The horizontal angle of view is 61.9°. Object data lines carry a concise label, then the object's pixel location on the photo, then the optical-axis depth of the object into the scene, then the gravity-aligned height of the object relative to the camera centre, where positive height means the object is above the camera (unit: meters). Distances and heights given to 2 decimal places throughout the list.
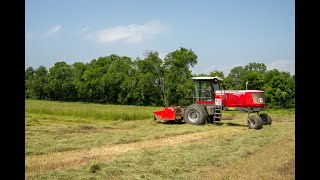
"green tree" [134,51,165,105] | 42.38 +2.21
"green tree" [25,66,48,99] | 62.68 +1.47
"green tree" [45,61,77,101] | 58.43 +1.77
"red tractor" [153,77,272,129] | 12.51 -0.58
